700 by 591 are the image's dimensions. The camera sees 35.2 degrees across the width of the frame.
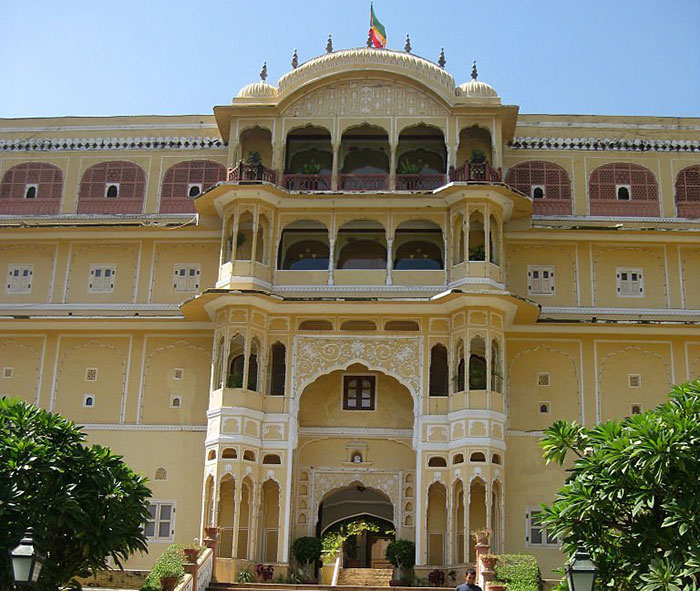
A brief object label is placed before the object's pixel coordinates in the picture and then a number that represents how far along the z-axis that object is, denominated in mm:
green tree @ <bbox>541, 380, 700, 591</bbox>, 14953
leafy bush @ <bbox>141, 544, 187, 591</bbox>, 21505
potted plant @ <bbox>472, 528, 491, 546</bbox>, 23266
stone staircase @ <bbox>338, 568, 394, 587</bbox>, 29944
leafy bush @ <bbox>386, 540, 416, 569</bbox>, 26719
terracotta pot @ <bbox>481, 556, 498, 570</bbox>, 22109
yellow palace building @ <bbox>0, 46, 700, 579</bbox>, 27391
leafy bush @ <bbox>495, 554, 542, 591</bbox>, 22500
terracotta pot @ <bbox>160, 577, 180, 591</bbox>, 20625
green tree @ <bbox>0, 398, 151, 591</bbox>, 16938
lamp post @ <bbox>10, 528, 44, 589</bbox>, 12352
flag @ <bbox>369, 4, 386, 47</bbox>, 31828
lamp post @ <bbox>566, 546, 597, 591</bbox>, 12008
